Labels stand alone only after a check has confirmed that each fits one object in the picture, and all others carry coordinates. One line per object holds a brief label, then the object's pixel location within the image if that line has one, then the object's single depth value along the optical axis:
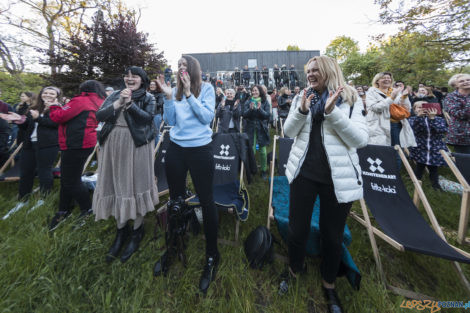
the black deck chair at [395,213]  1.66
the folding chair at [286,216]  1.68
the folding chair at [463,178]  1.95
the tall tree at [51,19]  10.01
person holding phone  3.45
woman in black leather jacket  1.98
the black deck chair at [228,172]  2.69
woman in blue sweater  1.73
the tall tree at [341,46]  40.75
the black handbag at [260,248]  1.94
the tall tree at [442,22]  5.34
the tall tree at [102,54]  7.71
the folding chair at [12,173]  3.36
